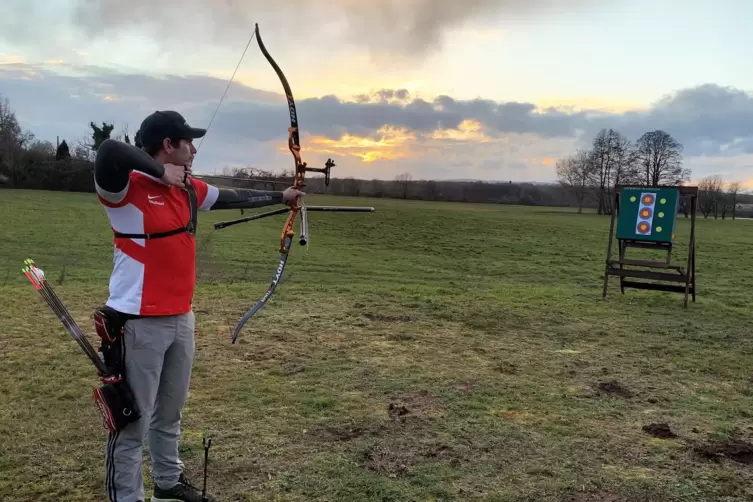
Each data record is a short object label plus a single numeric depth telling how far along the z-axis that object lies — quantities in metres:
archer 2.63
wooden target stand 9.88
